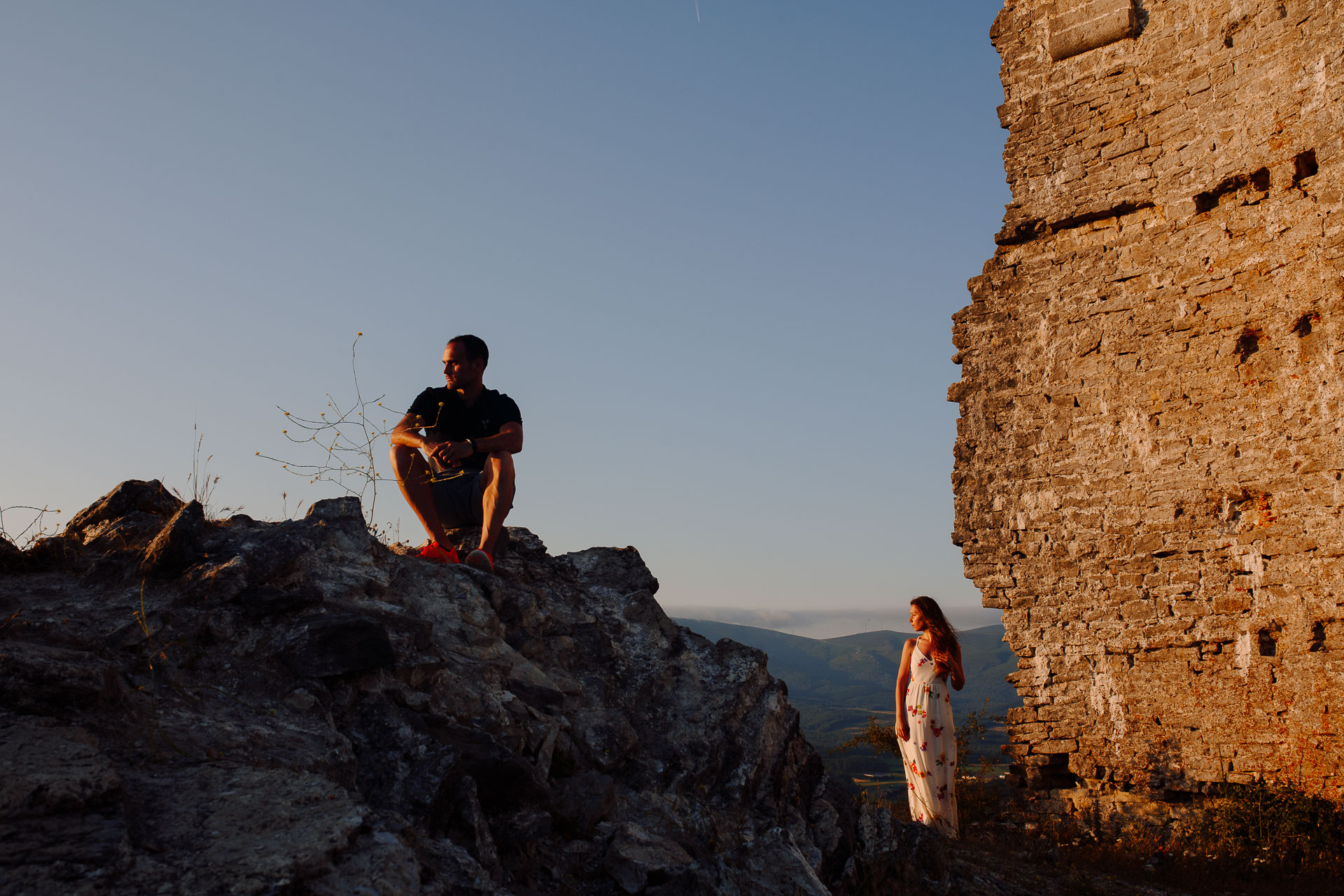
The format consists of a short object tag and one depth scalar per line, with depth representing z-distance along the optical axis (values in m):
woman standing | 5.73
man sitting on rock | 4.59
